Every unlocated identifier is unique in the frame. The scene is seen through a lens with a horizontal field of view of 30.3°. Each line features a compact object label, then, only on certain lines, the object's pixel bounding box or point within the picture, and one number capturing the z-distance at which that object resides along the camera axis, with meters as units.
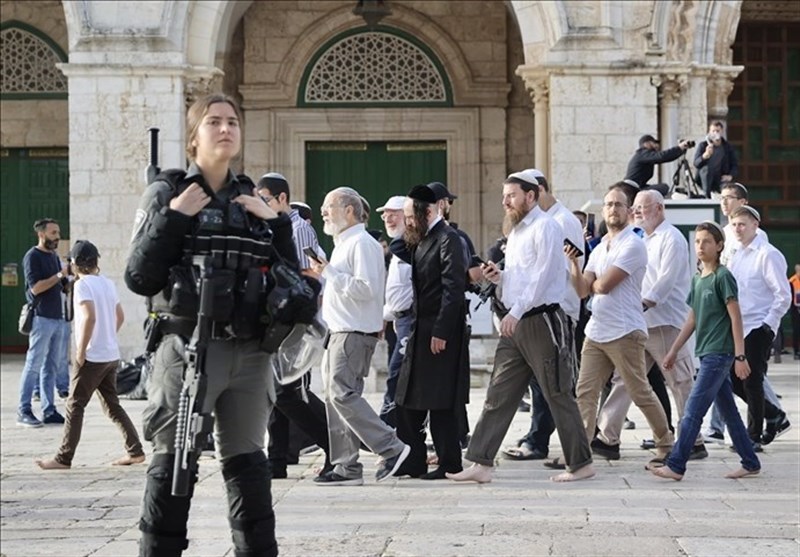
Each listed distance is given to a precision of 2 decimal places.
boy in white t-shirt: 10.00
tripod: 16.36
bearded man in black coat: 9.06
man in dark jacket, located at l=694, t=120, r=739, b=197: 16.72
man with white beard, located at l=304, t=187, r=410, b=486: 8.84
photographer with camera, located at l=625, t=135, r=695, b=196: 14.76
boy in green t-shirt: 8.81
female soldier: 5.08
